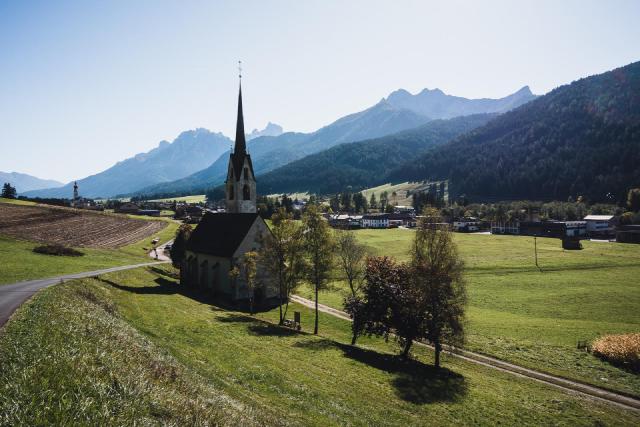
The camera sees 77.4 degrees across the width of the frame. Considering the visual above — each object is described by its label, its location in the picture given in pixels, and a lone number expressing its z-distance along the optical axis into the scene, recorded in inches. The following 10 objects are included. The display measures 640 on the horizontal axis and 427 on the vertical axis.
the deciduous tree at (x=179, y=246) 2856.5
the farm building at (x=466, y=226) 7416.3
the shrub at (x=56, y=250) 2126.0
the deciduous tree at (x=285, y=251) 1839.3
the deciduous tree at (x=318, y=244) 1793.8
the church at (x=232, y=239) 2261.3
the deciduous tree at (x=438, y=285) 1393.9
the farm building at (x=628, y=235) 5305.1
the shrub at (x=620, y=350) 1488.7
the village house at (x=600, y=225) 6551.2
